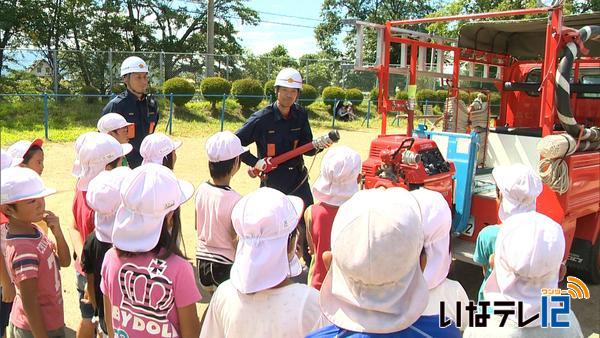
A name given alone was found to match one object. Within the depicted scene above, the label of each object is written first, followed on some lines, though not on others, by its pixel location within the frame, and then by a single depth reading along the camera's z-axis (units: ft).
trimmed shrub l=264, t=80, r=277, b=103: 64.29
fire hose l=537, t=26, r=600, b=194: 12.61
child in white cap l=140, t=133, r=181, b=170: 12.02
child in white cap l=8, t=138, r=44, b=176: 10.36
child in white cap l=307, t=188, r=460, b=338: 4.00
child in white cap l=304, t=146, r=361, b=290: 9.63
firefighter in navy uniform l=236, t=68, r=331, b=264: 13.83
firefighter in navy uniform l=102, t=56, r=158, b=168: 14.47
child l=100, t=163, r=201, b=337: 6.31
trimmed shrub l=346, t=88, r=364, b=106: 71.47
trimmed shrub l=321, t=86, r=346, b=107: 67.72
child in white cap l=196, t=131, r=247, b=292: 9.63
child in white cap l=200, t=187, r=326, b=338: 5.62
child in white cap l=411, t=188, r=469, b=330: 7.05
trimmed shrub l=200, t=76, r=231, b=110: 58.75
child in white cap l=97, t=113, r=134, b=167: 12.64
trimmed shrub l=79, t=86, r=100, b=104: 58.03
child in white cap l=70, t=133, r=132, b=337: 9.54
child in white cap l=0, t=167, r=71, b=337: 7.46
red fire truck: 13.10
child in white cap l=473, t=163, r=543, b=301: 9.40
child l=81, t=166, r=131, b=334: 7.62
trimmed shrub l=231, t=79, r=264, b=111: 59.98
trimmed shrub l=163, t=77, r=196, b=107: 56.39
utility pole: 70.54
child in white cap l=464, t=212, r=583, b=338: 5.57
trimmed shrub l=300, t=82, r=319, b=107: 65.92
